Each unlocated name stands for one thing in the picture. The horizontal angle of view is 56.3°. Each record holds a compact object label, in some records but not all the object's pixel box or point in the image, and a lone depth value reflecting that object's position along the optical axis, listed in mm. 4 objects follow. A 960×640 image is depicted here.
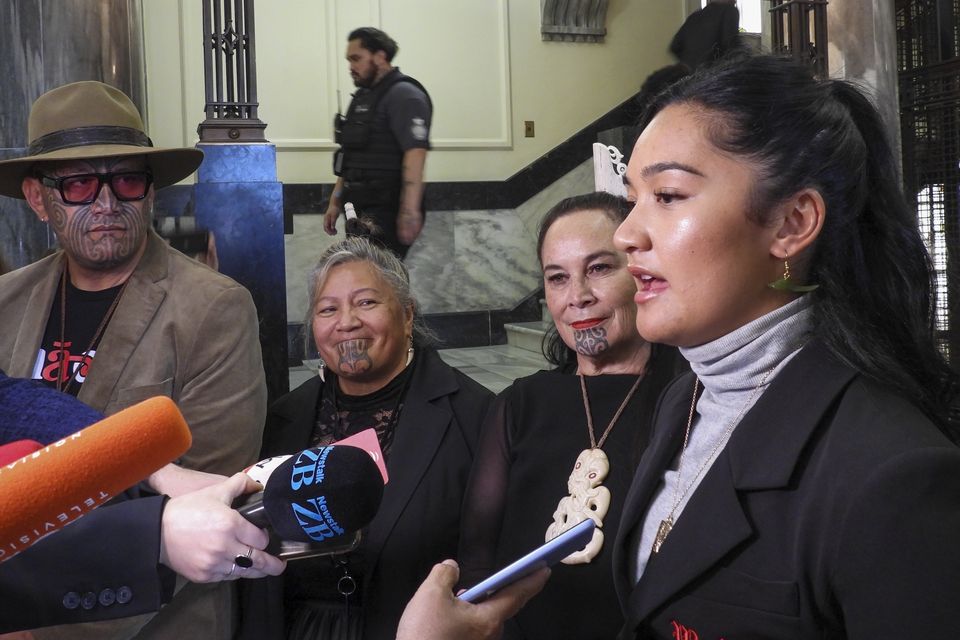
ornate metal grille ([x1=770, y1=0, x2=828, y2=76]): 4418
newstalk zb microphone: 1177
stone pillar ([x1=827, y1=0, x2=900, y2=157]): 4539
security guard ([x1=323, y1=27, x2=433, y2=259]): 5227
